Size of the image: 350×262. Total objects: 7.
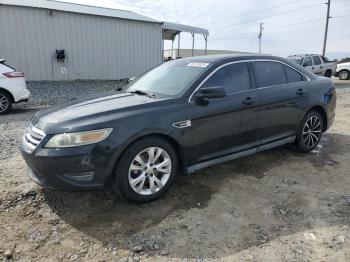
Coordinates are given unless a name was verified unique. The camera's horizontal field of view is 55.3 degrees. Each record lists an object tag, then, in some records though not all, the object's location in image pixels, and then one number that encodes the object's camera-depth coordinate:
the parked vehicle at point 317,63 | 18.30
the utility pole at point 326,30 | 34.47
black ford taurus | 3.27
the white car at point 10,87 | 8.91
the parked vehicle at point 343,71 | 23.14
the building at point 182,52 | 37.40
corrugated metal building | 15.01
